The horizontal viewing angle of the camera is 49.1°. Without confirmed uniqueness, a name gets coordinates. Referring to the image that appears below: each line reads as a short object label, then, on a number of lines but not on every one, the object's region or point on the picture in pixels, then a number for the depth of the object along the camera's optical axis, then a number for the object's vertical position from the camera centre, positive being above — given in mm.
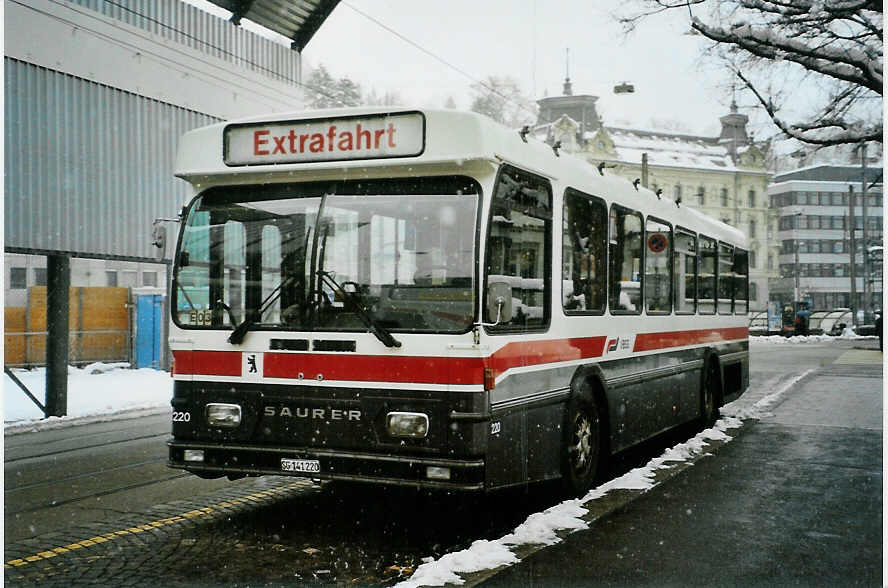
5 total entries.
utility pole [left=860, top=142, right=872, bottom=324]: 52431 +965
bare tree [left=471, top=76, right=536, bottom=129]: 23672 +5172
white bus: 6266 +19
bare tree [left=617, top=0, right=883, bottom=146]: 12477 +3597
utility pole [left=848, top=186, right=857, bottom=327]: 47375 +2417
